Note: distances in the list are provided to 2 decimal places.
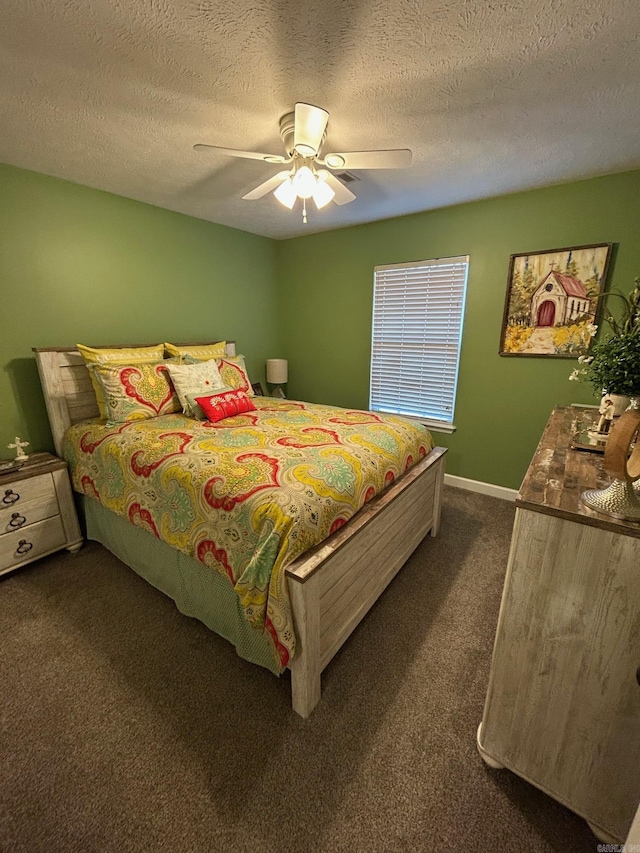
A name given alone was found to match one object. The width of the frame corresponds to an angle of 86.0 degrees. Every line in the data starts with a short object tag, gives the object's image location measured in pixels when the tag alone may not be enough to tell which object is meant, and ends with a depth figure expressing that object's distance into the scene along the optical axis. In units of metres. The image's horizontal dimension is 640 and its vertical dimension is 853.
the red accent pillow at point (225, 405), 2.33
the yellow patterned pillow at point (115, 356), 2.34
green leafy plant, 0.96
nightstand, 2.00
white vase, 1.61
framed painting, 2.43
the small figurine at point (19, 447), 2.13
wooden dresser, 0.88
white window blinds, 3.04
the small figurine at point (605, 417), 1.59
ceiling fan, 1.42
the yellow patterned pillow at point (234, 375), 2.75
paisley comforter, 1.26
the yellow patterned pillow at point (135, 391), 2.25
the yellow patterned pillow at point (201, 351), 2.80
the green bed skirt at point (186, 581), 1.48
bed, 1.27
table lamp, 3.92
